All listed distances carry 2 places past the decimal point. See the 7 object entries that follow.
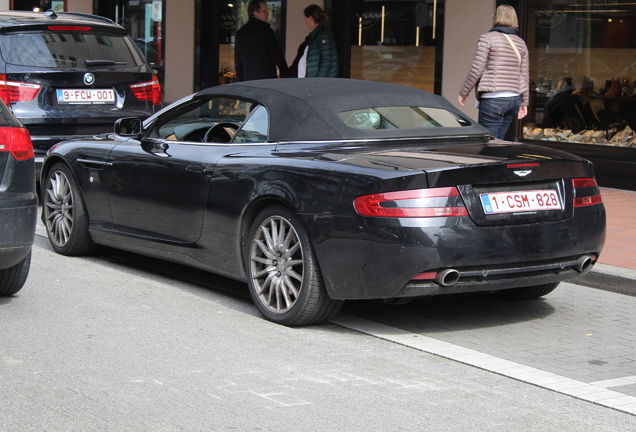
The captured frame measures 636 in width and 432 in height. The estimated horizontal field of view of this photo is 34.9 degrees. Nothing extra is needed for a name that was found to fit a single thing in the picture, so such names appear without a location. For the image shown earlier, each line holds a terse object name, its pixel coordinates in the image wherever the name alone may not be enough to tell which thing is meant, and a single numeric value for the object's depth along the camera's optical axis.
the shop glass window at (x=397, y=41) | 13.72
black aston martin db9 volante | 5.25
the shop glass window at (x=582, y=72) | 11.73
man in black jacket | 12.65
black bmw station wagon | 9.69
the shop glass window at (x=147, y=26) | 18.91
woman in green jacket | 12.21
